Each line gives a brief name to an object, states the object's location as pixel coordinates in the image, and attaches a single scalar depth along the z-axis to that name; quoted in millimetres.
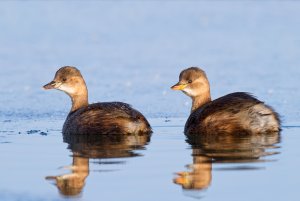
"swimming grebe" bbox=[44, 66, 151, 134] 11547
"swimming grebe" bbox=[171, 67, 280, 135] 11305
